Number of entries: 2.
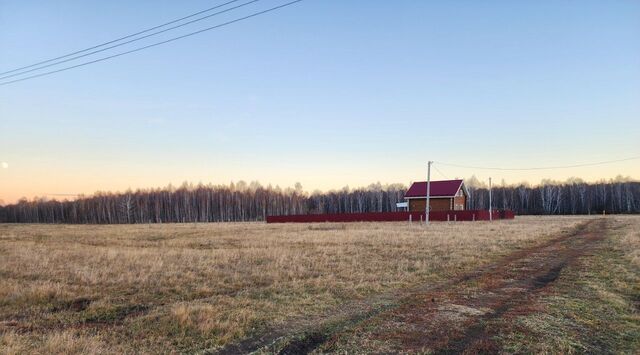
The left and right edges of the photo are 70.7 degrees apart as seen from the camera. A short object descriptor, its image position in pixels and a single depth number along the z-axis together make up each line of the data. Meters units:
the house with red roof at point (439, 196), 59.56
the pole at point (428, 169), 45.23
